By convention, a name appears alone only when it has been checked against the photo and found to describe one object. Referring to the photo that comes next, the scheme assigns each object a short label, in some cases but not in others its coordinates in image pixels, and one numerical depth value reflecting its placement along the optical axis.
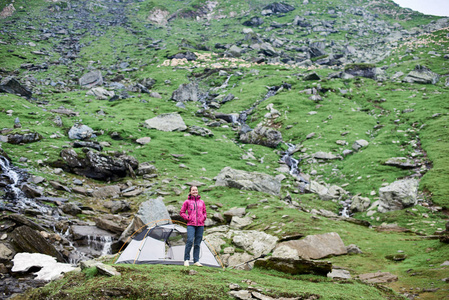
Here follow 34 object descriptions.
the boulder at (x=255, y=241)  17.20
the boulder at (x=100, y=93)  63.19
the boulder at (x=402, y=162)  33.16
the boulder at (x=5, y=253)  13.53
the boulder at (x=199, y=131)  49.62
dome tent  13.74
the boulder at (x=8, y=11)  107.75
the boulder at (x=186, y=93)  70.50
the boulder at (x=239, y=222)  21.64
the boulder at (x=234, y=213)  23.31
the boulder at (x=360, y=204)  27.83
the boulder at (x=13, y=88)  48.72
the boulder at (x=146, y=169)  33.06
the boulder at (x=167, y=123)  49.19
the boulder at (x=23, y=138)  30.67
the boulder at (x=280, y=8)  159.88
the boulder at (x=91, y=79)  72.69
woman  12.85
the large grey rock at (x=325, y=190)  32.09
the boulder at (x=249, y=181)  30.31
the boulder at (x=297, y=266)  12.63
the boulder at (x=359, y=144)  42.62
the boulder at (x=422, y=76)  69.88
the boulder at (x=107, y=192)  26.84
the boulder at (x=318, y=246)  16.86
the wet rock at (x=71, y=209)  21.76
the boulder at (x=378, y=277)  13.07
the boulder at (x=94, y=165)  29.58
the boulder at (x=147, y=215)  19.30
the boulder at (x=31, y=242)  14.76
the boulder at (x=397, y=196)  24.62
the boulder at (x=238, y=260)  14.71
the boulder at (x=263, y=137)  50.19
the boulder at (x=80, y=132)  37.63
